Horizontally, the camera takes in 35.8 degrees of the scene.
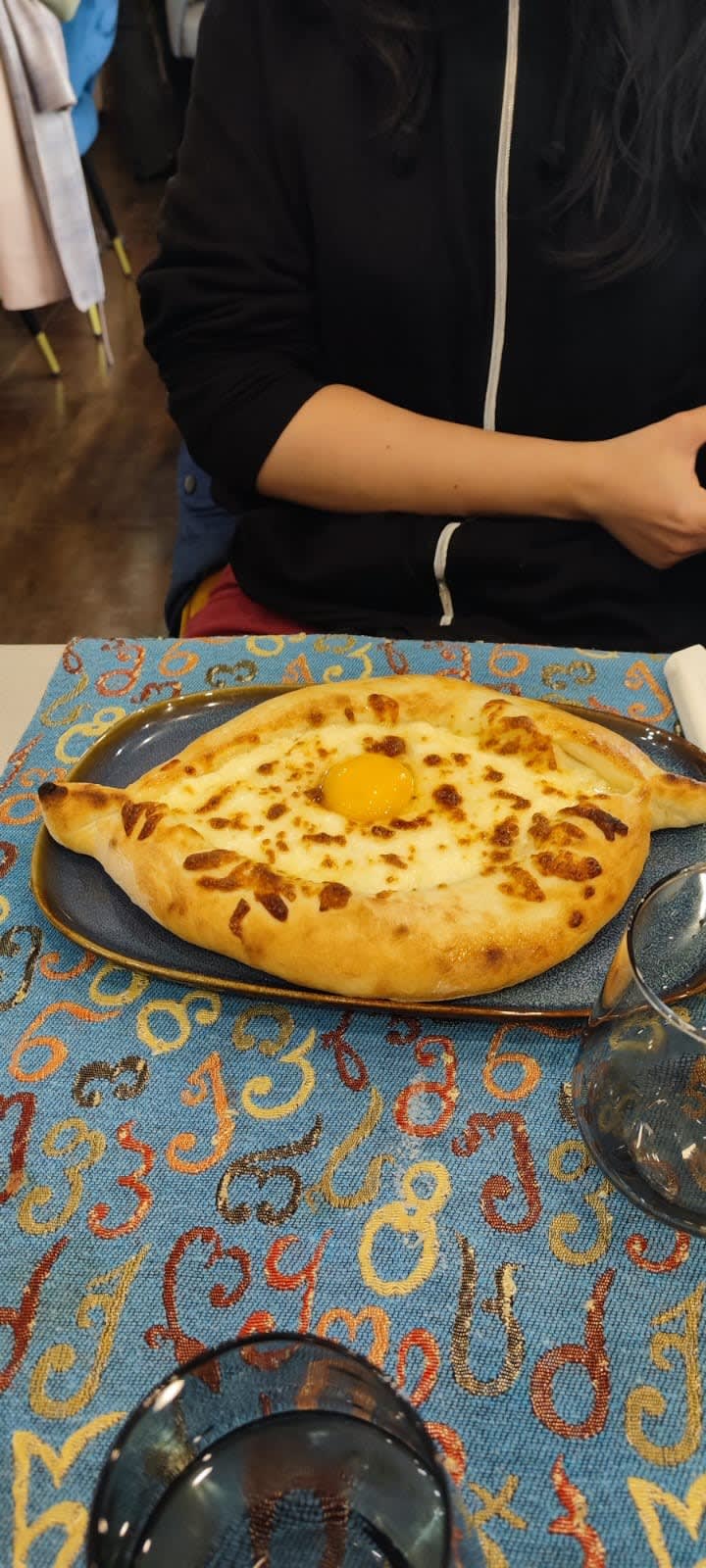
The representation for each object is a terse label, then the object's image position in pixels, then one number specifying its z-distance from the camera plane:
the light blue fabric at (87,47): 3.06
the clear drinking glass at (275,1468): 0.49
